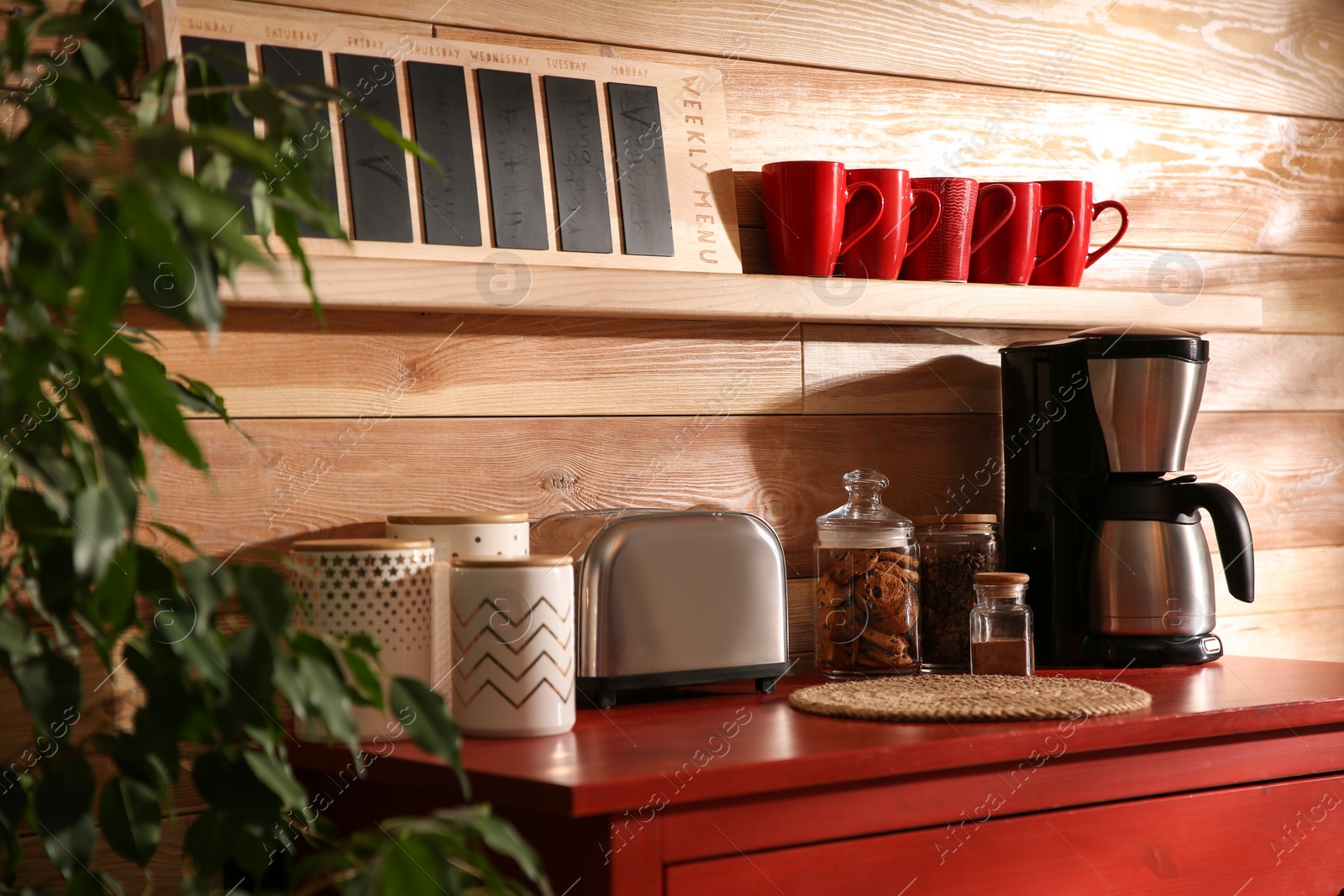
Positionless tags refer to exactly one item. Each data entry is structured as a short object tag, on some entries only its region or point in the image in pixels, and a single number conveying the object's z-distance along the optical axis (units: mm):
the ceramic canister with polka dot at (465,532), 1223
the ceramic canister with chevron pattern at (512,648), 1098
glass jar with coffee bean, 1477
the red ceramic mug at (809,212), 1464
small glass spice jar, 1373
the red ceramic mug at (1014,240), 1580
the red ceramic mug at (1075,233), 1621
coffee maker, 1485
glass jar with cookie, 1400
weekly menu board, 1286
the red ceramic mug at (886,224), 1500
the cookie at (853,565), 1399
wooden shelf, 1229
